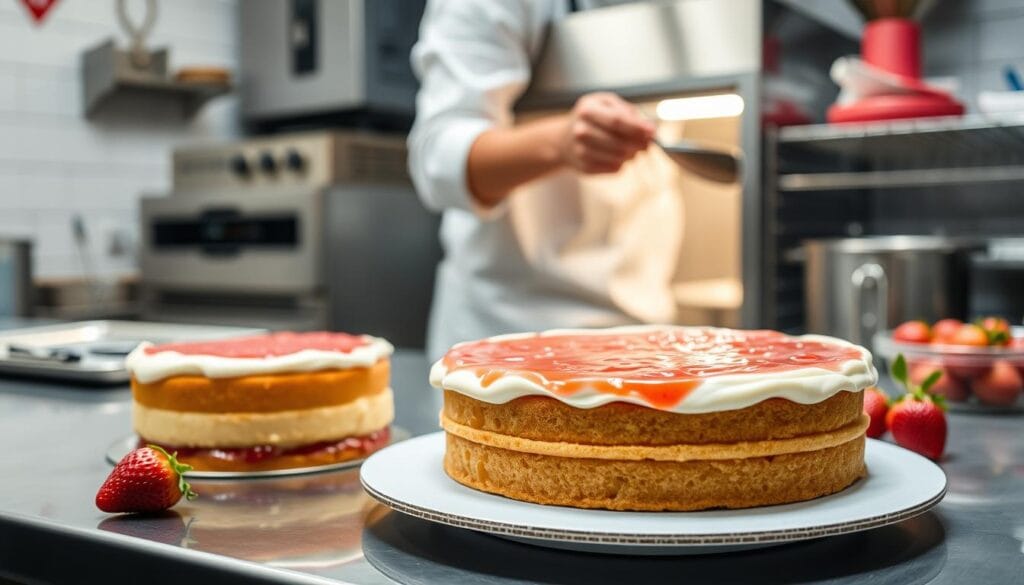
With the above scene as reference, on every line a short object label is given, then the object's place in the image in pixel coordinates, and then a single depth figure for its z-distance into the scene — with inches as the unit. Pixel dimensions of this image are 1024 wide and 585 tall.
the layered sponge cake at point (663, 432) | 24.2
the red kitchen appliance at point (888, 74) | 74.5
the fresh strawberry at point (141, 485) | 26.5
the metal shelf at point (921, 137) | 70.2
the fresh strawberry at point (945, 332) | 44.6
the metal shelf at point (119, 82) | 110.3
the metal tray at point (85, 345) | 51.2
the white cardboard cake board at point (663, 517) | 21.3
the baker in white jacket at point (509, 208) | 69.7
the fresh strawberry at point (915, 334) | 45.4
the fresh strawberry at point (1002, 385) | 42.1
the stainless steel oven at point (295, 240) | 104.6
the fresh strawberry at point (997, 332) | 43.6
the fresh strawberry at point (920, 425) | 33.0
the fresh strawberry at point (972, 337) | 43.3
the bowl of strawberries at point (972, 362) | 42.3
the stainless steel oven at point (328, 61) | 111.3
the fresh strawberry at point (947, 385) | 43.4
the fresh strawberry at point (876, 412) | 35.3
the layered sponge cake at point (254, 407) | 32.9
